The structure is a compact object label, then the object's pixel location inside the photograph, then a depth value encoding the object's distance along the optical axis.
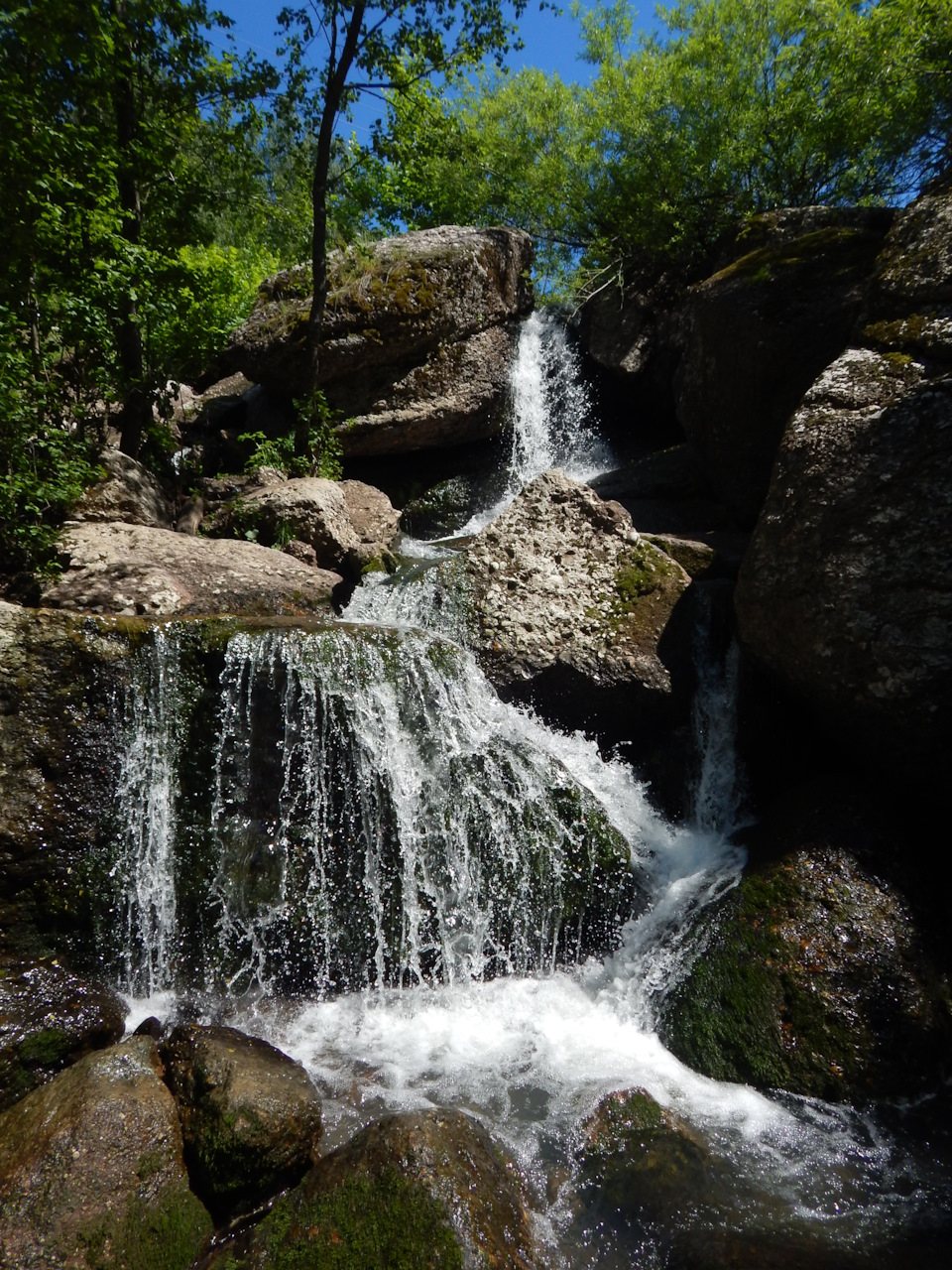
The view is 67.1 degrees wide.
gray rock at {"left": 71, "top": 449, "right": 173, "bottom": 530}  7.90
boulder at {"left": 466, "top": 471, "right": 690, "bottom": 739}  6.75
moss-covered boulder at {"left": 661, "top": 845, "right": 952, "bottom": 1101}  4.21
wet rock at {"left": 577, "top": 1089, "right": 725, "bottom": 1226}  3.40
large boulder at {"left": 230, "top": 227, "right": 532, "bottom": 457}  11.88
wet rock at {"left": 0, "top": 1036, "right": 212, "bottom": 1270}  2.88
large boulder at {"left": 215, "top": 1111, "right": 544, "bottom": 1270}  2.88
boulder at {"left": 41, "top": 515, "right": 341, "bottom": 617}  6.44
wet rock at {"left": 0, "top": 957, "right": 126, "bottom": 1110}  3.80
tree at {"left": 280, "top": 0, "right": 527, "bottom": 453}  9.88
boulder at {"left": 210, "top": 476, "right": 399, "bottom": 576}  8.80
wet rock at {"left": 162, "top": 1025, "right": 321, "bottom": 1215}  3.27
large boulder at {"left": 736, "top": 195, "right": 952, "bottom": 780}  5.00
